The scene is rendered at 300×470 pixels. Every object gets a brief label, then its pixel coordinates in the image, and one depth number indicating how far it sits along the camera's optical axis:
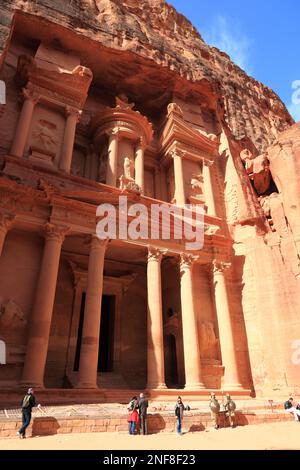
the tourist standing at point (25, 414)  7.00
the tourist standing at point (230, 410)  9.48
